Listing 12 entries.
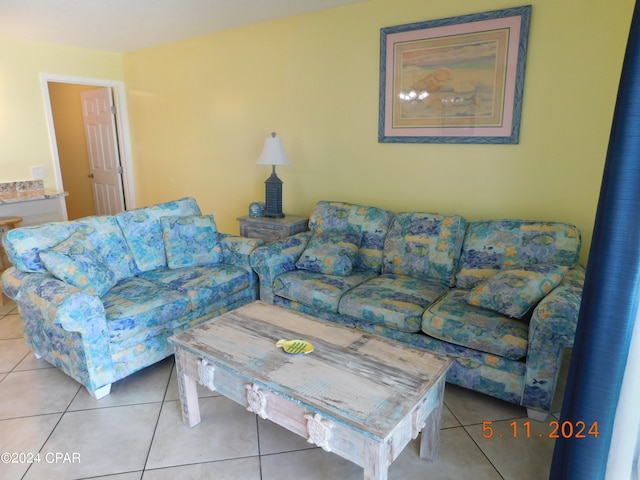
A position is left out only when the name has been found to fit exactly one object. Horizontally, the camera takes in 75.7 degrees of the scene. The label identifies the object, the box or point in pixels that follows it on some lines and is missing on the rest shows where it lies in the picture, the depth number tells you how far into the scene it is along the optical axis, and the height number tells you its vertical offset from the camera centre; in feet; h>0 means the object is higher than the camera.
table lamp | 11.39 -0.79
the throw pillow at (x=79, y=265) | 7.59 -2.14
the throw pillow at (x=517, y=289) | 6.86 -2.33
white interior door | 17.01 +0.07
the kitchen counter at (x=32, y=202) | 13.52 -1.75
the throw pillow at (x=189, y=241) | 9.99 -2.21
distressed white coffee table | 4.60 -2.87
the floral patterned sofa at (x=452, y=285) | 6.59 -2.66
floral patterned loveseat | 7.18 -2.71
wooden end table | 11.26 -2.11
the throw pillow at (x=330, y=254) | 9.53 -2.39
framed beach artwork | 8.80 +1.62
